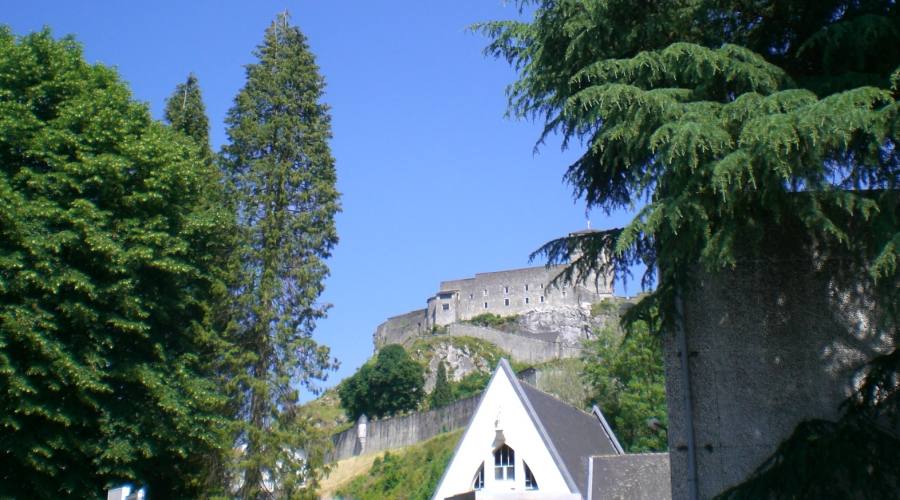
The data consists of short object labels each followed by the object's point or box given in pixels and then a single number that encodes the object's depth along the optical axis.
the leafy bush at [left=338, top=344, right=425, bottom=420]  89.06
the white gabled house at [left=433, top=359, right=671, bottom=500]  24.70
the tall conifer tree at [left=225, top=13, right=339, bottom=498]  22.33
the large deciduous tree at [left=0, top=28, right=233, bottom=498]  17.55
